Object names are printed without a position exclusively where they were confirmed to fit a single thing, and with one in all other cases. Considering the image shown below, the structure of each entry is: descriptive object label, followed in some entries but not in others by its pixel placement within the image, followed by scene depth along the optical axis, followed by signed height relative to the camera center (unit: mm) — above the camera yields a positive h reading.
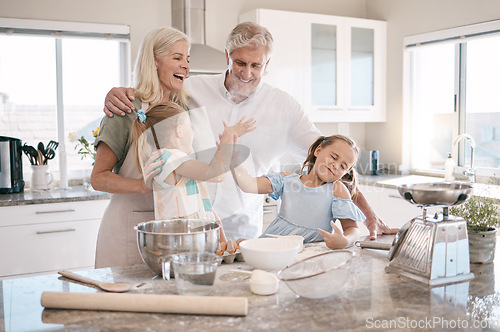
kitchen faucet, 3701 -148
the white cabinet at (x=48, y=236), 3119 -610
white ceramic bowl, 1303 -305
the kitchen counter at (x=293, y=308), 1042 -380
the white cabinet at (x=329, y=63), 4016 +632
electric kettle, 3320 -162
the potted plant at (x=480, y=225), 1521 -273
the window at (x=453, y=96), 3738 +334
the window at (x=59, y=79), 3654 +464
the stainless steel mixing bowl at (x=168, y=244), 1245 -260
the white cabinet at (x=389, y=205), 3633 -498
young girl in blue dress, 1811 -198
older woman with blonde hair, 1804 -56
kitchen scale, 1313 -281
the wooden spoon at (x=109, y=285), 1211 -356
